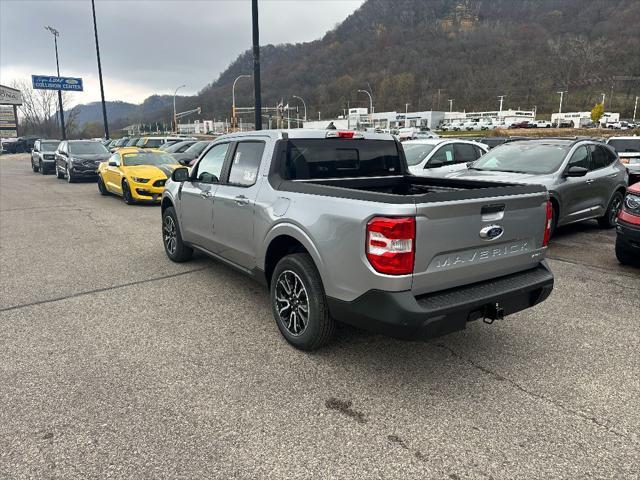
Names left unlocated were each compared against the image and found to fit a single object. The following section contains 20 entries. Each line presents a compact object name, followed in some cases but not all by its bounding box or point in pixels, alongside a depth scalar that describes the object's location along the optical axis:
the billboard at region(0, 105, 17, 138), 74.44
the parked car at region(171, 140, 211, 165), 17.41
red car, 5.93
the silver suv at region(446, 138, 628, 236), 7.50
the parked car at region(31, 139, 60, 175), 24.00
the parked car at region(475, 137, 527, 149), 19.87
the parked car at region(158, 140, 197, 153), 20.55
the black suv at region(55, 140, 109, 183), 18.70
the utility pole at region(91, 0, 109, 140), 33.85
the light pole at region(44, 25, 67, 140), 43.59
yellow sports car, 12.82
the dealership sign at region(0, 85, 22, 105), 70.75
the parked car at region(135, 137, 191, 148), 24.12
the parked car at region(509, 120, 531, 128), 85.50
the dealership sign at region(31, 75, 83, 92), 44.91
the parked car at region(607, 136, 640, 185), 13.77
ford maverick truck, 3.05
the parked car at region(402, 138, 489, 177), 10.34
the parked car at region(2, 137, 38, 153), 56.56
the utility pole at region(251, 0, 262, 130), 13.48
